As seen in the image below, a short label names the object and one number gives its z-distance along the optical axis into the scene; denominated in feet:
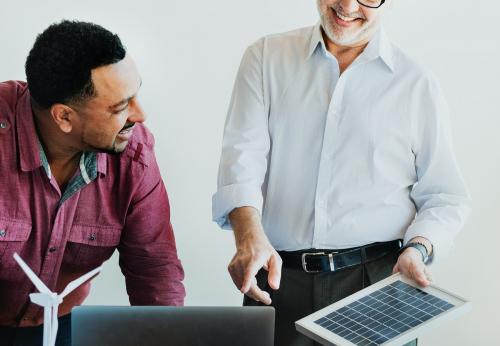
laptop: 6.12
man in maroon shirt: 7.60
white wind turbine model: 6.14
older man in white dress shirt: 7.71
